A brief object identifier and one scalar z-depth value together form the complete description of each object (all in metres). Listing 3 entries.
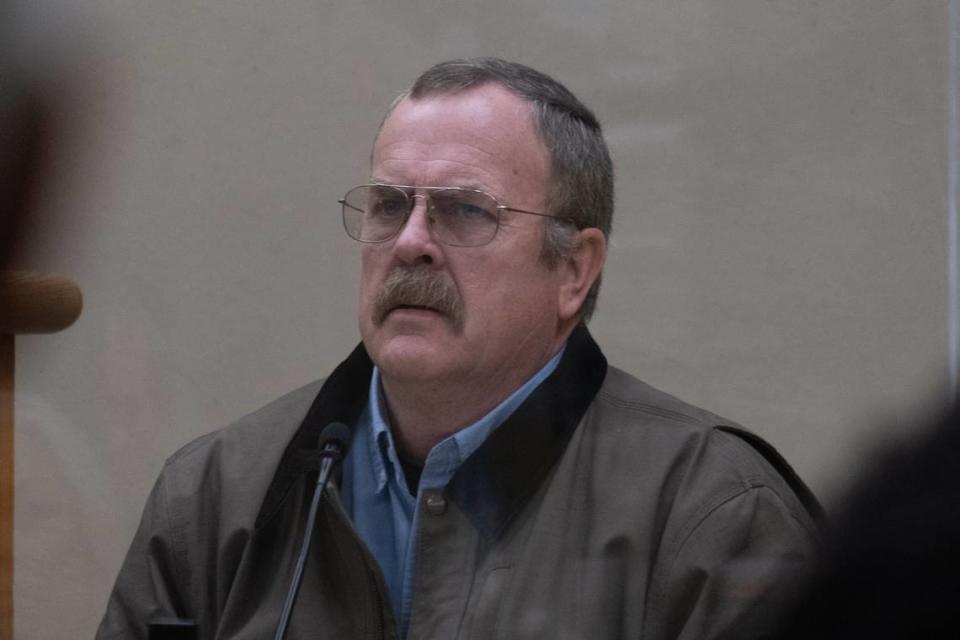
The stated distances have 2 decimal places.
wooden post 4.92
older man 5.17
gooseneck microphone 5.09
